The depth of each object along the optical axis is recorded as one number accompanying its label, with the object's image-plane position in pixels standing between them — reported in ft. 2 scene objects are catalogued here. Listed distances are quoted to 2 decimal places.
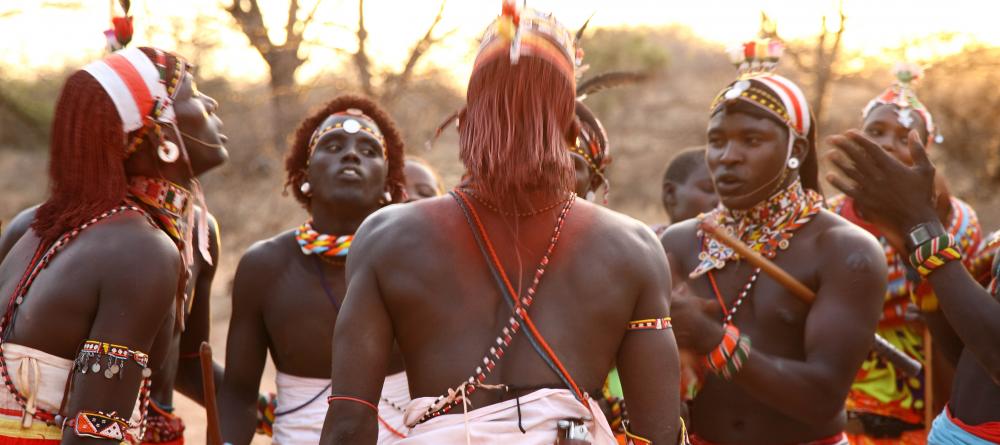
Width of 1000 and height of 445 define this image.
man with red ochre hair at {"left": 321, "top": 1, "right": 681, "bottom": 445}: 8.37
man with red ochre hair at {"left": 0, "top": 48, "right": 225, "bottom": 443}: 10.13
